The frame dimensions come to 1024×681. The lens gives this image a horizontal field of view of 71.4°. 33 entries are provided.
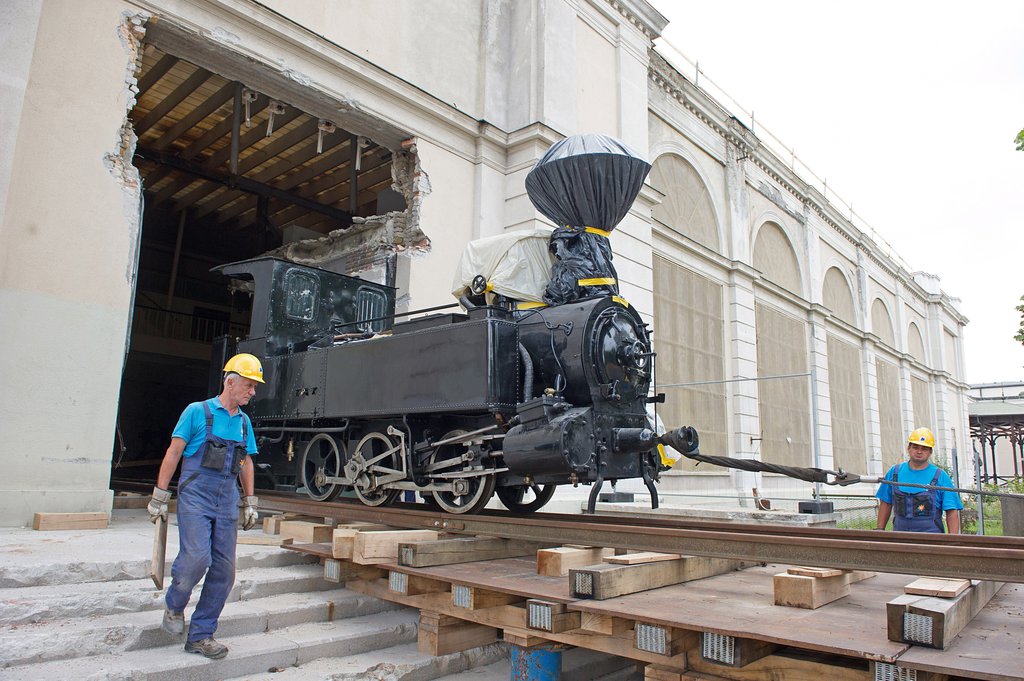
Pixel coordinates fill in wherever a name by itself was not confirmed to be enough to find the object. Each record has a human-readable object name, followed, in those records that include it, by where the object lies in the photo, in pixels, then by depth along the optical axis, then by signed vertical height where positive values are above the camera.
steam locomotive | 5.83 +0.64
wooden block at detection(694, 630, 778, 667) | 3.20 -0.80
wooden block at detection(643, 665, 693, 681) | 3.47 -0.97
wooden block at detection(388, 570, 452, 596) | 4.73 -0.78
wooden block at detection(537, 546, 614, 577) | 4.45 -0.56
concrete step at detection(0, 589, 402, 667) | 3.72 -0.97
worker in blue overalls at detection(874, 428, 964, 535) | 5.47 -0.13
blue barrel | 4.23 -1.14
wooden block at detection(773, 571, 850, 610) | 3.67 -0.59
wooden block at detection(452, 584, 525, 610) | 4.33 -0.79
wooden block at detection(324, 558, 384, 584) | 5.25 -0.78
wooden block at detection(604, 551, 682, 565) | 4.15 -0.50
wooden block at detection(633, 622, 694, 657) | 3.38 -0.79
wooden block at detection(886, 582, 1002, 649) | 2.93 -0.58
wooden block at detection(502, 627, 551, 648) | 4.13 -0.98
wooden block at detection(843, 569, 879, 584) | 4.36 -0.61
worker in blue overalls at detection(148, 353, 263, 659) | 4.00 -0.22
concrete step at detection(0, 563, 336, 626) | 4.00 -0.84
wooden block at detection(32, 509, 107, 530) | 6.56 -0.60
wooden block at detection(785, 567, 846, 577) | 3.81 -0.51
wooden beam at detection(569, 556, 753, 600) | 3.76 -0.59
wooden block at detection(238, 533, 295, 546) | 5.83 -0.64
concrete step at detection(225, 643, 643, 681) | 4.23 -1.27
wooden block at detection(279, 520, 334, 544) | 5.75 -0.55
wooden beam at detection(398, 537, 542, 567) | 4.72 -0.58
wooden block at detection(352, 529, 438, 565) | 4.87 -0.56
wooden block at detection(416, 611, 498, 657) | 4.68 -1.11
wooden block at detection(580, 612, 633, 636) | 3.63 -0.78
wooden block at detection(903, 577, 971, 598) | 3.36 -0.51
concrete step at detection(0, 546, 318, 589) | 4.46 -0.74
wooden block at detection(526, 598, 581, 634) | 3.70 -0.77
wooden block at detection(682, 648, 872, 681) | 3.17 -0.87
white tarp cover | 6.91 +1.99
